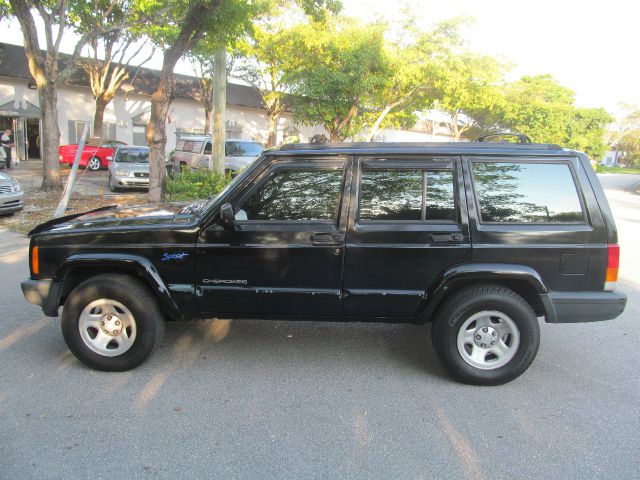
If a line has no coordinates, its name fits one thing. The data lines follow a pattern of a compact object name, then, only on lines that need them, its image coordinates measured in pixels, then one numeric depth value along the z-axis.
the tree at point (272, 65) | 23.30
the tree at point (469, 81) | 22.56
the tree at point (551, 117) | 40.97
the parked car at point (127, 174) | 15.25
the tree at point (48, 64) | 12.36
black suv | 3.63
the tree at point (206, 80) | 28.09
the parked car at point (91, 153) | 22.86
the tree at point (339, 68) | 20.88
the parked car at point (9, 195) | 10.35
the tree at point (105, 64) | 19.76
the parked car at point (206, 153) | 15.67
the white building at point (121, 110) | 25.80
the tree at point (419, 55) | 21.92
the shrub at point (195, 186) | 11.87
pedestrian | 20.82
